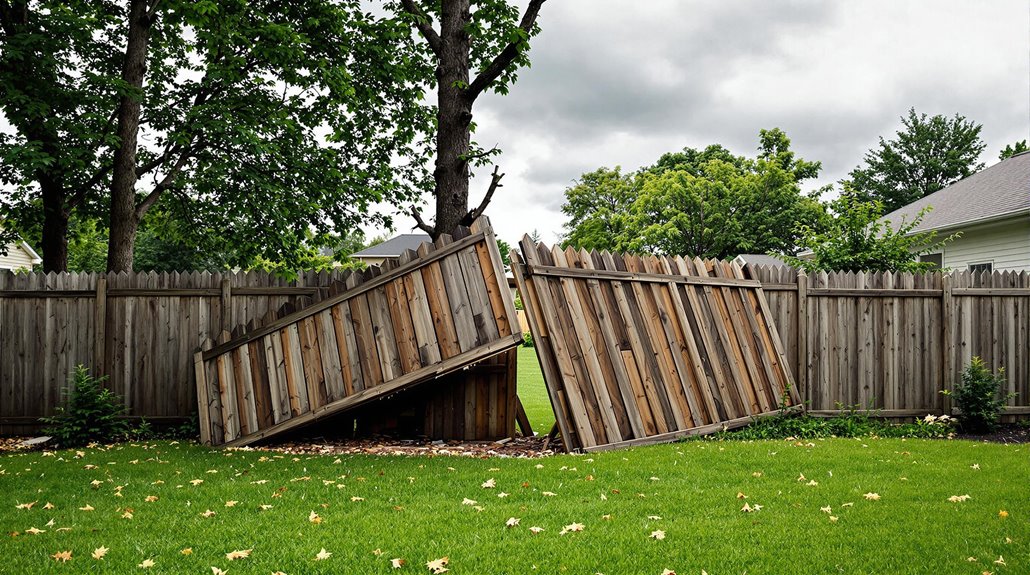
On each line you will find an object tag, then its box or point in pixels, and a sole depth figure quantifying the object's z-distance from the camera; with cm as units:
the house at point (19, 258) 2909
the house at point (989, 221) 1536
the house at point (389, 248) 5141
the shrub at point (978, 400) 939
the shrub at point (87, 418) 819
